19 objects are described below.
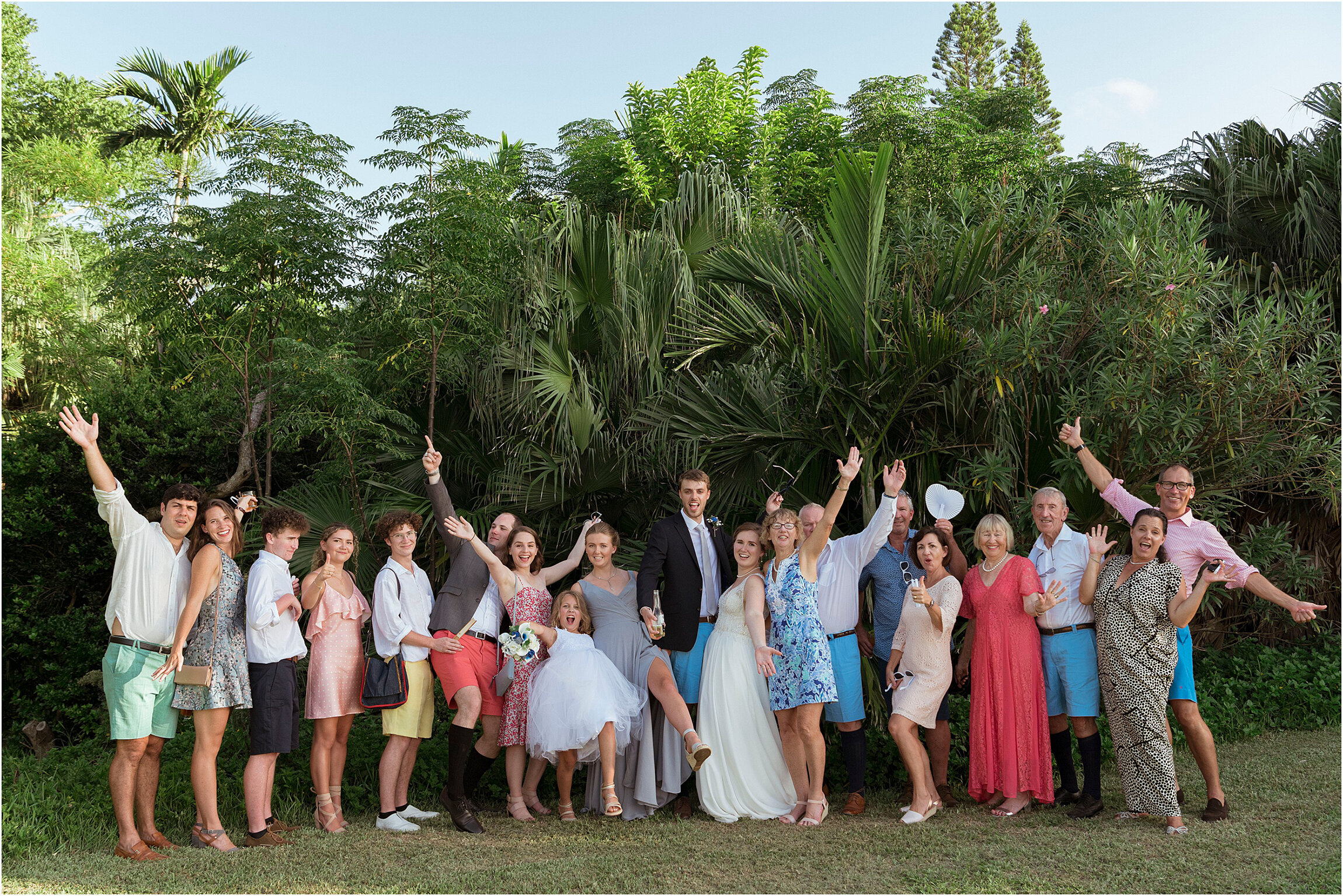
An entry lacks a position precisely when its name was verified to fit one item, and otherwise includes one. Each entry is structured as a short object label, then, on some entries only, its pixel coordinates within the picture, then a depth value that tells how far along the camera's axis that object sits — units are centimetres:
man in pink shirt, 486
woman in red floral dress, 548
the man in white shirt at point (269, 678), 492
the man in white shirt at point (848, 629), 546
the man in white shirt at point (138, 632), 468
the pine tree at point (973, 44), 2516
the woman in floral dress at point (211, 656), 478
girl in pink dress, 517
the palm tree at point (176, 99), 1711
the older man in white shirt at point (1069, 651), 518
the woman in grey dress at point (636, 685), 543
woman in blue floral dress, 520
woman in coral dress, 518
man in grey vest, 536
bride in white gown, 532
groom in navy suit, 555
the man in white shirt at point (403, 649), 528
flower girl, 515
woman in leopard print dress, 482
